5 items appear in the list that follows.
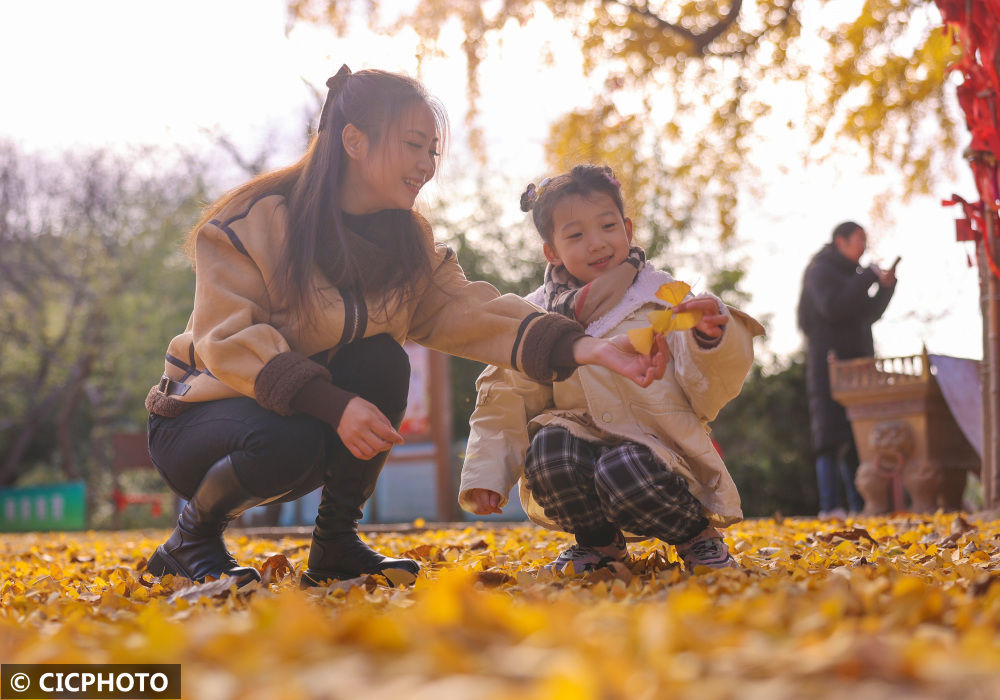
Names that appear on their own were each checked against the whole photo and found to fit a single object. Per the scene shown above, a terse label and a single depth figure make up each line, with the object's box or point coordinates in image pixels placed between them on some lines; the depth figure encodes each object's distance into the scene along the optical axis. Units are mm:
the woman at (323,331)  2262
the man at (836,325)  5820
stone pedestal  5793
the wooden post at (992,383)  4105
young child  2316
